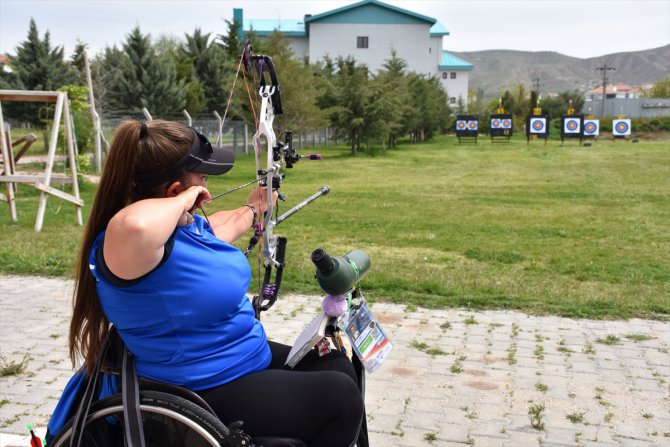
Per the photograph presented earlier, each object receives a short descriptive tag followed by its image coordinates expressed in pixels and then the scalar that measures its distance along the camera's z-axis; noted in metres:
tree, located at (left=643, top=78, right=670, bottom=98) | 92.74
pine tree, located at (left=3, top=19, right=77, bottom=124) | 30.62
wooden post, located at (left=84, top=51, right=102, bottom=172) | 14.38
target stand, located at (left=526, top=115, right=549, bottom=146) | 40.03
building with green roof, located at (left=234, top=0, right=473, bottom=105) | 62.16
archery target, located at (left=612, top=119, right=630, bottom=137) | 44.72
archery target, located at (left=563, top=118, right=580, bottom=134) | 40.92
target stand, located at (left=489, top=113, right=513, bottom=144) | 42.75
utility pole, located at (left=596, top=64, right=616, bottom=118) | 70.31
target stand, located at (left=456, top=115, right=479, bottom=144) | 43.12
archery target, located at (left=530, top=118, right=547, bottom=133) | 41.03
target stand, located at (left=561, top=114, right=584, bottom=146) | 39.95
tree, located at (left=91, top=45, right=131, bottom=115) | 30.20
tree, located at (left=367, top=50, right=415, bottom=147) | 28.20
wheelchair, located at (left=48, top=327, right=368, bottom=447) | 1.98
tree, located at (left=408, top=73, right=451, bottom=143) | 39.28
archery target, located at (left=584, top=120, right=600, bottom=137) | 42.03
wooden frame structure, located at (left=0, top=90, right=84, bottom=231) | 8.62
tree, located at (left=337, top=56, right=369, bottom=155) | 28.00
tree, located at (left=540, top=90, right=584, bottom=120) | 66.12
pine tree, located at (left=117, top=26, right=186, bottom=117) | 31.84
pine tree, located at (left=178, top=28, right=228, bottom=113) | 37.62
